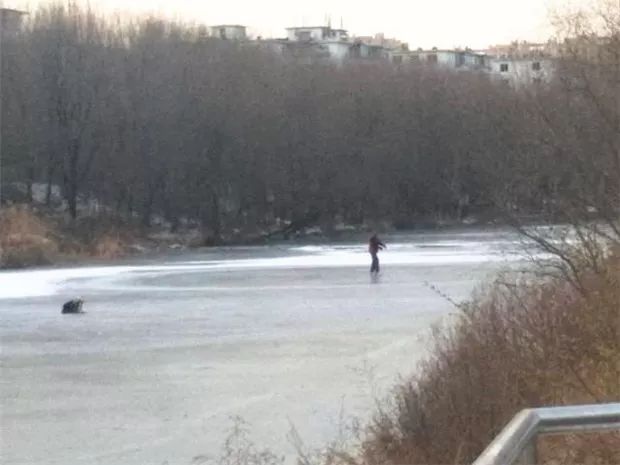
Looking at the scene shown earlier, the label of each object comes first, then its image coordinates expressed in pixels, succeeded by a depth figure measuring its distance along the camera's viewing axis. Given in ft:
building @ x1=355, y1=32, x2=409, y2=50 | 567.75
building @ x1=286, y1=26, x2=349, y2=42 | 551.59
